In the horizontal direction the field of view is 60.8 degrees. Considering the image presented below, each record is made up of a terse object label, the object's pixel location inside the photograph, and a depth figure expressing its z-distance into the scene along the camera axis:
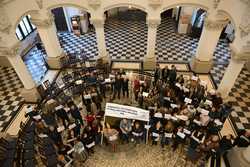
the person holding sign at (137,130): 7.57
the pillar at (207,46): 10.24
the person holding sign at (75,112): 8.32
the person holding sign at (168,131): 7.59
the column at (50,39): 10.85
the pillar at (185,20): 15.32
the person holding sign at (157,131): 7.64
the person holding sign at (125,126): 7.74
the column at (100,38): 10.88
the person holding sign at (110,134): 7.59
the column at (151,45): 10.70
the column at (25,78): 9.20
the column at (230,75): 8.52
